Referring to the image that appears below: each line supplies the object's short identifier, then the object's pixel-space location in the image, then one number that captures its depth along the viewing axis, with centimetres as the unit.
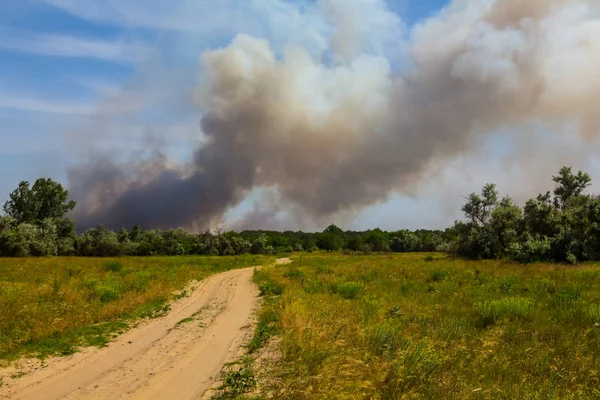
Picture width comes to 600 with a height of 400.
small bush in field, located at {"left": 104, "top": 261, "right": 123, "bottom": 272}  3004
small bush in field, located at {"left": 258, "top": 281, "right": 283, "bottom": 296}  2032
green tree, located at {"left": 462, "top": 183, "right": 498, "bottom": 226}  5738
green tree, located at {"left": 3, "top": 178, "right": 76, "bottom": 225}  7994
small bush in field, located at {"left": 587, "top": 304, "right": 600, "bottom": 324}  1141
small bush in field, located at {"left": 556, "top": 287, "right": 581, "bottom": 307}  1395
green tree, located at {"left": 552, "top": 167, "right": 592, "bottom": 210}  6067
